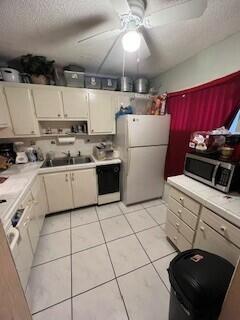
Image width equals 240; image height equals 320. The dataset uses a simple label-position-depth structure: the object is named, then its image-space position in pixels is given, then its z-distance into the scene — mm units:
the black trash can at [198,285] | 810
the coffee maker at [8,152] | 2215
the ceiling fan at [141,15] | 929
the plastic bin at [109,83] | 2469
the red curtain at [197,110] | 1554
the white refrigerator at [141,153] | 2254
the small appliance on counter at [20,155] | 2252
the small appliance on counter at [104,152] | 2498
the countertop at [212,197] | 1094
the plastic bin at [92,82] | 2340
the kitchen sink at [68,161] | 2593
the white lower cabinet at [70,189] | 2215
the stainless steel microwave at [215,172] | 1320
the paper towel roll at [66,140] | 2564
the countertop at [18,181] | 1137
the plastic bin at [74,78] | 2188
